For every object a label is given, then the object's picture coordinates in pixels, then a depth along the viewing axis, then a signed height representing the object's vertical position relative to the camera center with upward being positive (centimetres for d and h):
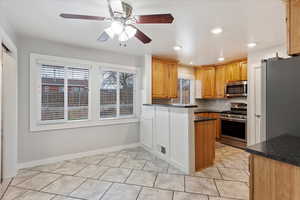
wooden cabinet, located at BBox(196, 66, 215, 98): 512 +67
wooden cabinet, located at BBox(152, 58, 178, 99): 420 +60
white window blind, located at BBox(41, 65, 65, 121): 312 +15
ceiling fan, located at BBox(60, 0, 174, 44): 159 +87
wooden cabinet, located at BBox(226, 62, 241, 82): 437 +81
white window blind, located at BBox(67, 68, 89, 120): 340 +14
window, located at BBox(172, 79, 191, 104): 545 +30
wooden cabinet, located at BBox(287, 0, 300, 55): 136 +67
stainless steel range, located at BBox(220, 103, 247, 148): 397 -74
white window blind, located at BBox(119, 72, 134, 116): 409 +17
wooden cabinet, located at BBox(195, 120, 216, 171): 280 -86
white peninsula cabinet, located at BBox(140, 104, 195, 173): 265 -71
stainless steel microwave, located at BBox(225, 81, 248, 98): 420 +30
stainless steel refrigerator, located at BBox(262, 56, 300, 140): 143 +3
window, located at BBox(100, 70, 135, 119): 383 +14
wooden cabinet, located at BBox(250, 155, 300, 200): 91 -52
